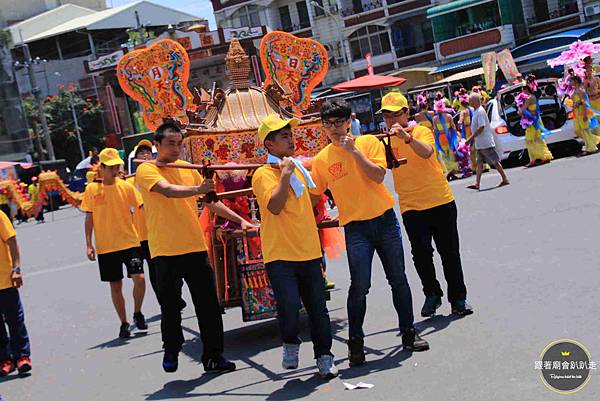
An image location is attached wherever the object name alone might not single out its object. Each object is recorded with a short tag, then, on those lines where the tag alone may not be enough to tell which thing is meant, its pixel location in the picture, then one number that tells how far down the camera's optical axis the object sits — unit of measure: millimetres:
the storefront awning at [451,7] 47188
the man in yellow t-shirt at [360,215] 6641
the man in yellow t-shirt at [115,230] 9672
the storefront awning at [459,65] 45344
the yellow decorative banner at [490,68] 25000
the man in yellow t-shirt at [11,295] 8672
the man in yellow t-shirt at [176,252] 7281
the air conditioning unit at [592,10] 42438
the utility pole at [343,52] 54247
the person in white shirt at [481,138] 16000
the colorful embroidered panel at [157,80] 8766
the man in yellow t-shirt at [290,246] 6461
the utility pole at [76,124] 59719
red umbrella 31969
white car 18500
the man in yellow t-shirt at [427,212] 7613
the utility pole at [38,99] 50938
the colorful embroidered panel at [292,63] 9273
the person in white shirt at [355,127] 24016
